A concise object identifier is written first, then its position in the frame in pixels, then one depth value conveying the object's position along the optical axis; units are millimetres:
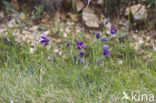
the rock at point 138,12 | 6157
